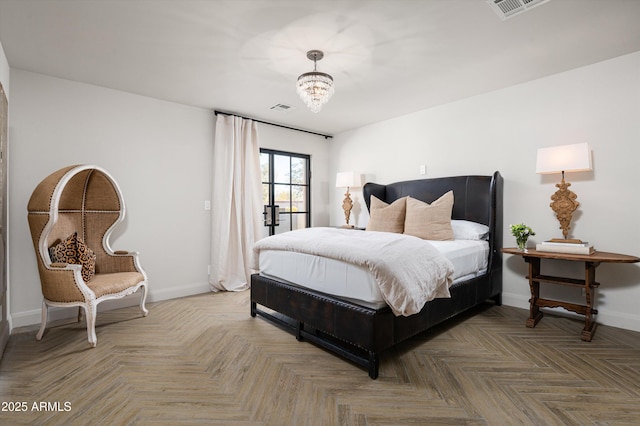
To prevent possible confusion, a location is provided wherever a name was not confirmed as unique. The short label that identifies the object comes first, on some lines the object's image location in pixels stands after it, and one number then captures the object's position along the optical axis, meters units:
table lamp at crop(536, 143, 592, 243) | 2.80
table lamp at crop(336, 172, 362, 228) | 4.88
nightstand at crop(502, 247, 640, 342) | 2.57
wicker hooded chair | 2.59
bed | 2.12
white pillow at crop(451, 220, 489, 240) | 3.38
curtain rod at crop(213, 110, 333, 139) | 4.30
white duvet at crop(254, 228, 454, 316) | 2.04
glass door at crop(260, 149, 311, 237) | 4.94
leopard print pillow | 2.79
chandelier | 2.62
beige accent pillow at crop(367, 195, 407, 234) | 3.70
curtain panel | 4.24
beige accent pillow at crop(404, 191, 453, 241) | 3.32
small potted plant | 3.04
